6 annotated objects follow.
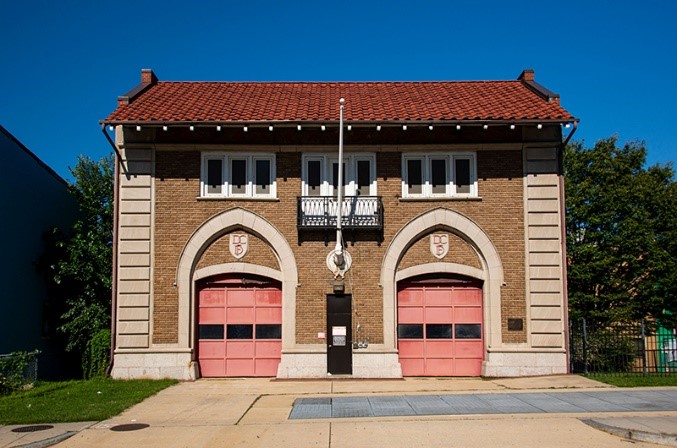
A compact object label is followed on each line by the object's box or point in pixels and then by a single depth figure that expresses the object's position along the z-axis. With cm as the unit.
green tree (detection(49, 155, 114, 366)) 2672
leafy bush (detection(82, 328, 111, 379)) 2252
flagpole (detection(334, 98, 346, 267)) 2092
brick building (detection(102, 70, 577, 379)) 2147
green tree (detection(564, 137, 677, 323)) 3503
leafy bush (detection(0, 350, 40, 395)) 1886
